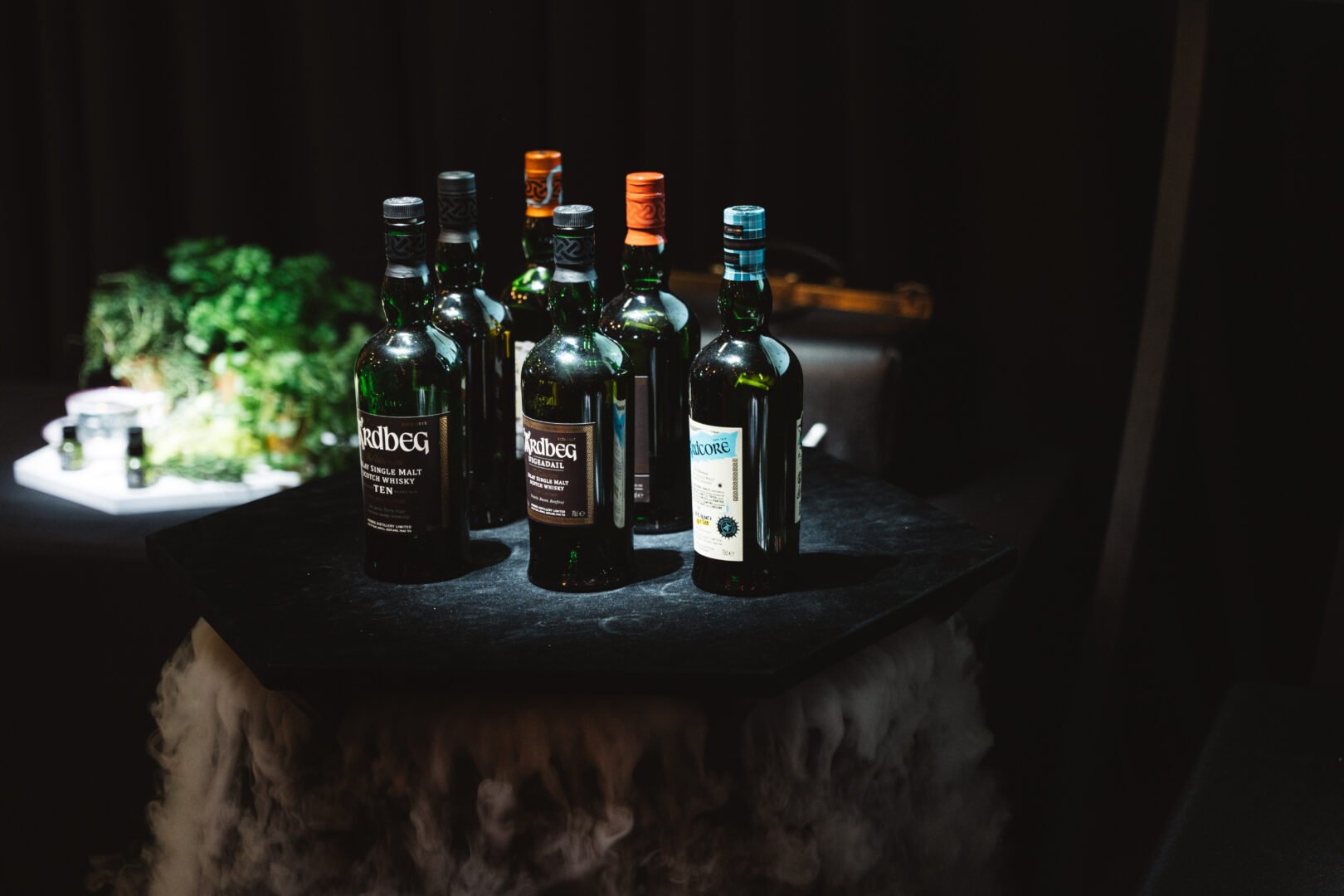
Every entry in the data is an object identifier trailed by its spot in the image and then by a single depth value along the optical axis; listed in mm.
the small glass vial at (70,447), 2025
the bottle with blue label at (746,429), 1079
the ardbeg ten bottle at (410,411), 1105
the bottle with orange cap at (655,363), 1223
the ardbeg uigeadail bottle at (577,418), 1087
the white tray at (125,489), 1944
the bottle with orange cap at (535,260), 1222
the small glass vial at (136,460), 1969
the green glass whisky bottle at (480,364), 1218
